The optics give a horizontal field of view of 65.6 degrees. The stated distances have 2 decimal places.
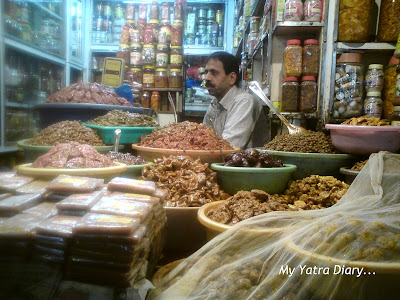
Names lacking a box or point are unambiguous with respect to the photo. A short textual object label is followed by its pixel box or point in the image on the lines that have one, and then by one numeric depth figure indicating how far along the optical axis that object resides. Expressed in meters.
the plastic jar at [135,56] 4.96
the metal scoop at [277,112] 2.11
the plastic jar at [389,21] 1.96
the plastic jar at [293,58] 2.30
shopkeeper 3.12
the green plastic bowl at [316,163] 1.64
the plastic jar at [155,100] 5.09
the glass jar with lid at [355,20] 1.99
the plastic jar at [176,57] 4.91
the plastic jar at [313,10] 2.19
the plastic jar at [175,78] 5.04
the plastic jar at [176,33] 4.90
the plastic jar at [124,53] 4.97
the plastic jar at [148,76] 5.01
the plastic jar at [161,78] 5.04
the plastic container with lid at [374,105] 1.97
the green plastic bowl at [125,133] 1.74
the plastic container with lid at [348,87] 2.04
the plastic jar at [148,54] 4.96
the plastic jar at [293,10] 2.23
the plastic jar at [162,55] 4.93
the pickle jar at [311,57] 2.25
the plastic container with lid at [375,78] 1.97
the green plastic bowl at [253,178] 1.35
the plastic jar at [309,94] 2.25
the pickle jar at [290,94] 2.33
